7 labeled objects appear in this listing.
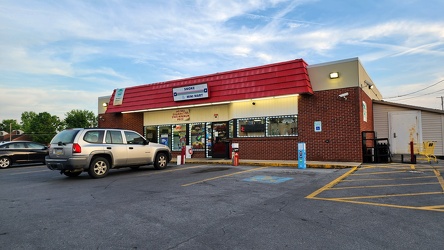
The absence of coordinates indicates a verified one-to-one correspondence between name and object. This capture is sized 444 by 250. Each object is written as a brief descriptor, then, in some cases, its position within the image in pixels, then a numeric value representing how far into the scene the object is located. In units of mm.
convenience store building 14102
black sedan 16234
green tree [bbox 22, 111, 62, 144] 84688
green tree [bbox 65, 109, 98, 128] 75750
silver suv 9922
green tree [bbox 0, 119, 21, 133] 120538
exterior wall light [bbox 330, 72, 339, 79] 14172
